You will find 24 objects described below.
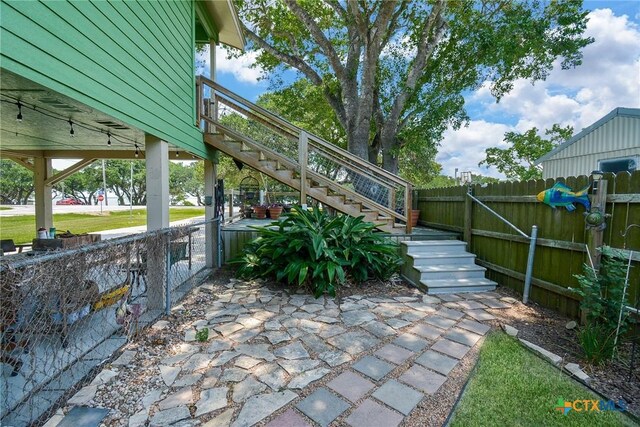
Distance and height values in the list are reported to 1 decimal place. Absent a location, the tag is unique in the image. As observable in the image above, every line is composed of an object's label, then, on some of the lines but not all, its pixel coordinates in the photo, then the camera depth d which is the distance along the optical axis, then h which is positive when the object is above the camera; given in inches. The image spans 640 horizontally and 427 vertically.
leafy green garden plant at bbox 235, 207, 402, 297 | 159.2 -29.4
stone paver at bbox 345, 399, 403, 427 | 68.5 -49.4
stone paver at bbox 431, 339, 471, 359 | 99.6 -48.9
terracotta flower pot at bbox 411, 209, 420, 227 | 292.0 -12.8
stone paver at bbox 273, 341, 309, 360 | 97.5 -49.4
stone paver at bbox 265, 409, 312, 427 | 67.7 -49.4
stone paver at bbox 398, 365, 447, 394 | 82.0 -49.2
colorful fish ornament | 123.2 +3.4
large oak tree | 304.7 +163.7
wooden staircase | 217.3 +28.7
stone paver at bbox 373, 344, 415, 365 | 96.2 -49.2
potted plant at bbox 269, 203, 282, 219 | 381.1 -14.3
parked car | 1672.0 -22.2
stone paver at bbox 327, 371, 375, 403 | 78.7 -49.3
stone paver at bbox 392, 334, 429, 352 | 104.3 -49.0
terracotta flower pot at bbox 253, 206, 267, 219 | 385.4 -14.7
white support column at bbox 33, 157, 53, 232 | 252.3 +3.6
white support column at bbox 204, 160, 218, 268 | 219.8 -20.4
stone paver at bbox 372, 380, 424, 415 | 74.5 -49.4
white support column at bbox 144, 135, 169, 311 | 132.3 -2.9
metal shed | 259.3 +56.5
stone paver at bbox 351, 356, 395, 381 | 87.8 -49.2
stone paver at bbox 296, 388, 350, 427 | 70.1 -49.4
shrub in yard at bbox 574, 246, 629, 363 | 93.0 -32.8
